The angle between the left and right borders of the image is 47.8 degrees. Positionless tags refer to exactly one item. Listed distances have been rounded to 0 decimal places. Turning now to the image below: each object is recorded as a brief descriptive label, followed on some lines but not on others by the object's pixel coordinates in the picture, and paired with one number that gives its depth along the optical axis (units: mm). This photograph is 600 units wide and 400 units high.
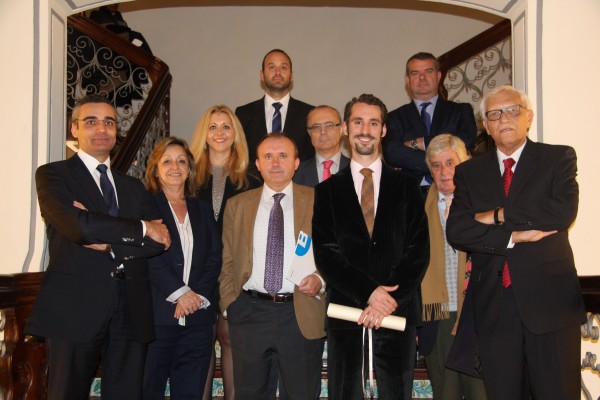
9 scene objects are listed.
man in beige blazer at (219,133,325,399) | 3518
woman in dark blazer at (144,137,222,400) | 3676
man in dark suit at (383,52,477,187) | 4531
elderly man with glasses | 2988
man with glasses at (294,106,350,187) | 4566
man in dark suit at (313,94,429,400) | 3211
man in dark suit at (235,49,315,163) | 5199
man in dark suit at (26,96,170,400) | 3170
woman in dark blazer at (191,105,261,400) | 4262
